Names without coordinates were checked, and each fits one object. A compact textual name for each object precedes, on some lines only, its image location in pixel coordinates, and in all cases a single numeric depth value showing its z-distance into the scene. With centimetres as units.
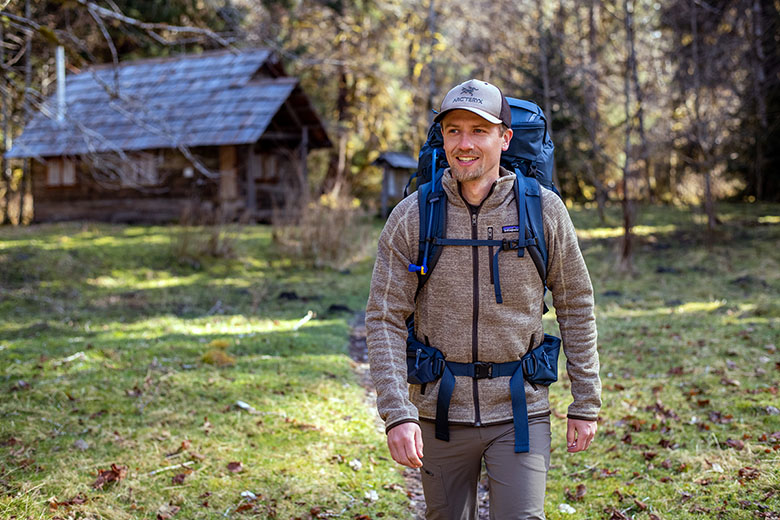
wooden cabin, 2053
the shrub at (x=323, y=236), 1467
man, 261
